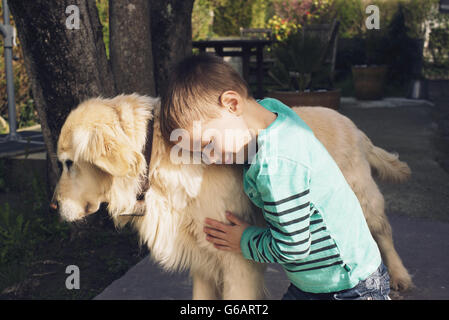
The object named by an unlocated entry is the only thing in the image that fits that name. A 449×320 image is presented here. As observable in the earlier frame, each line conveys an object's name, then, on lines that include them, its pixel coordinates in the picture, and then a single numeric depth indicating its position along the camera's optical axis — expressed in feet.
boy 5.28
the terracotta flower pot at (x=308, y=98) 17.72
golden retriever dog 6.07
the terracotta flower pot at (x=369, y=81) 31.40
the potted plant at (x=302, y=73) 17.97
